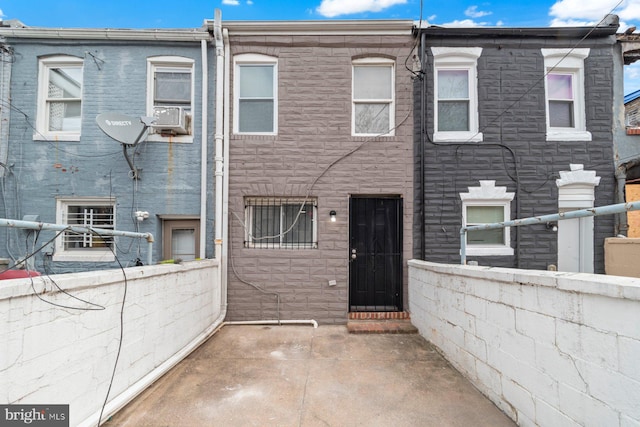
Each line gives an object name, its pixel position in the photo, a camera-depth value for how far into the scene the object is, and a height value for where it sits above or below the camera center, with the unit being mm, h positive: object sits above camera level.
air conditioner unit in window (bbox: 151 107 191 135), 5090 +1837
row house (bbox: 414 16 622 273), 5262 +1511
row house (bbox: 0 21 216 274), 5160 +1360
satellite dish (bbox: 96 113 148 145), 4863 +1616
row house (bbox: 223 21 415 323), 5188 +1011
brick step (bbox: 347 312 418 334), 4633 -1660
